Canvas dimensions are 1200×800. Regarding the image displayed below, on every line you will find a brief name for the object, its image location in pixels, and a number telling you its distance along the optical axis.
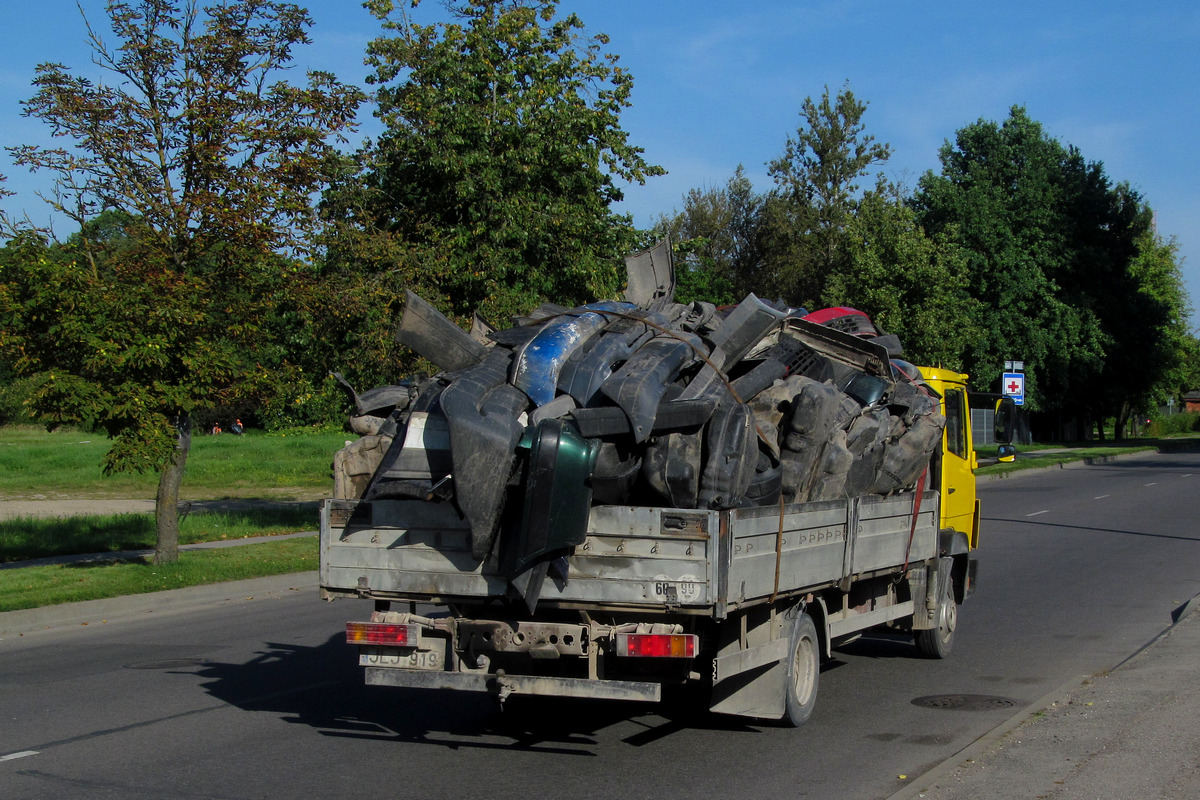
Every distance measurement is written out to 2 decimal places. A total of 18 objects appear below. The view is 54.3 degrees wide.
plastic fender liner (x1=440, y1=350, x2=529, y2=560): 5.93
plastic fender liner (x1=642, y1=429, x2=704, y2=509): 6.18
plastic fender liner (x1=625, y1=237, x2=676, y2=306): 9.05
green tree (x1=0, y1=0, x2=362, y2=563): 13.62
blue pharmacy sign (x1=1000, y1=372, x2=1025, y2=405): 34.88
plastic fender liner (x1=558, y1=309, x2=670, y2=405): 6.55
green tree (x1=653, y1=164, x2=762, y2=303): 59.19
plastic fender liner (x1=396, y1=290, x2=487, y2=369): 7.11
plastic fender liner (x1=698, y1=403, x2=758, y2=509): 6.20
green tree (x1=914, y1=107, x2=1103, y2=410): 48.19
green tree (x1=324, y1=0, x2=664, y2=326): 20.28
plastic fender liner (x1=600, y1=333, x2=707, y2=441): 6.14
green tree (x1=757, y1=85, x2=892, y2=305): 55.88
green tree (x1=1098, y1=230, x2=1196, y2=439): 54.47
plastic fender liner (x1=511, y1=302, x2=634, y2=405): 6.59
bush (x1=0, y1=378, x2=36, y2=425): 49.54
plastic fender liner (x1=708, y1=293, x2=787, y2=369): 7.17
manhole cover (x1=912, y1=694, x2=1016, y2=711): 8.06
